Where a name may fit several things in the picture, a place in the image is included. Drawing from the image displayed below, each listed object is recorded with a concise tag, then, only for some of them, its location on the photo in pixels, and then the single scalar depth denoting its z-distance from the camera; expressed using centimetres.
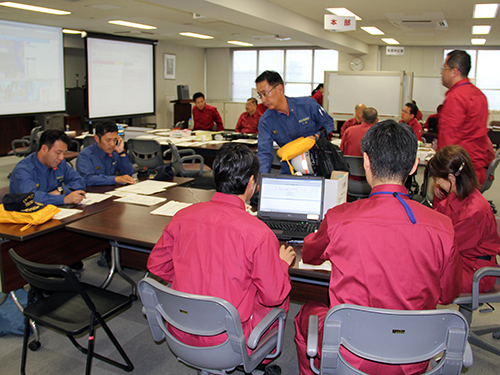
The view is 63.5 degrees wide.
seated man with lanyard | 129
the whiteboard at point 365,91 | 948
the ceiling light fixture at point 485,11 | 595
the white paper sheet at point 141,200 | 280
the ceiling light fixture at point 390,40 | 1018
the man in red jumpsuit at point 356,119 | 644
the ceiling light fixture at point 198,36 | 1006
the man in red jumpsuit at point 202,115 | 778
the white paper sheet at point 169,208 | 258
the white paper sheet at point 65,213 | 249
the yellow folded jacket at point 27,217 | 235
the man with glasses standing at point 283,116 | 321
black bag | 242
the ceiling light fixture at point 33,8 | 640
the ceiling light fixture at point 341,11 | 666
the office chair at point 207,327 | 143
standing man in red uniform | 324
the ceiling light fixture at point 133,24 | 829
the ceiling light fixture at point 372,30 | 829
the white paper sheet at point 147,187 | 312
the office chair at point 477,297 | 194
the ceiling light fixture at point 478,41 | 960
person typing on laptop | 149
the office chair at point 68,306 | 180
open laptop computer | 234
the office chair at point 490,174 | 438
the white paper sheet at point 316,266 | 184
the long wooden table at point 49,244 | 230
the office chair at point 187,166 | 498
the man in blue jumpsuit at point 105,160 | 336
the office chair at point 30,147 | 641
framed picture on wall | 1227
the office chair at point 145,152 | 507
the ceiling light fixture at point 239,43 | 1144
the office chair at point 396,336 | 125
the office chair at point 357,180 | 430
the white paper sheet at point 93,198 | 282
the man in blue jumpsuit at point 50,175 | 275
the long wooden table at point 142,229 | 207
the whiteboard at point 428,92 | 1129
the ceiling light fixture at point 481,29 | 771
